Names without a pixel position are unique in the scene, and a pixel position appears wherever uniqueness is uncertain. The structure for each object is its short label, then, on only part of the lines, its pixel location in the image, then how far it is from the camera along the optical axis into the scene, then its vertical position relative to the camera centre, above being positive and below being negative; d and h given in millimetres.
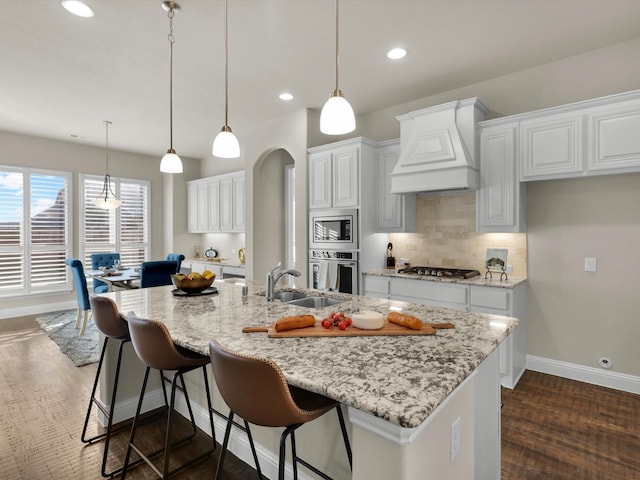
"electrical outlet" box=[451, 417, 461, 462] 1219 -689
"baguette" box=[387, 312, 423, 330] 1571 -367
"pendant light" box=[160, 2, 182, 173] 2846 +633
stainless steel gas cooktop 3551 -334
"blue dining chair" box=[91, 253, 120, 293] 5419 -338
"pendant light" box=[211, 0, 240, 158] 2385 +652
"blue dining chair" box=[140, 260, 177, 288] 4168 -390
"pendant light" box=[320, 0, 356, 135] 1798 +645
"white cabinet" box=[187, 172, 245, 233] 6250 +696
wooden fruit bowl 2498 -310
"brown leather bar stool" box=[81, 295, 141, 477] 2017 -490
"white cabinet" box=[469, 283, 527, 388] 3074 -629
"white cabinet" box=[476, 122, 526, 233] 3277 +520
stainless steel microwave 4070 +135
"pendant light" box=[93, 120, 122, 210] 5484 +835
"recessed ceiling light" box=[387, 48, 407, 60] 3088 +1655
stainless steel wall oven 4070 -359
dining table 4398 -472
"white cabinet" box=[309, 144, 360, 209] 4074 +755
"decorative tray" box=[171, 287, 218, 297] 2529 -380
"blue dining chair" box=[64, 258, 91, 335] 4547 -624
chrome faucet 2352 -271
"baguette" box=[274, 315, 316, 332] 1578 -374
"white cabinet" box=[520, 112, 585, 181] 2949 +807
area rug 3861 -1236
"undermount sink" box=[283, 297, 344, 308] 2484 -437
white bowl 1577 -364
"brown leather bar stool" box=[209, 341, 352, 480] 1082 -490
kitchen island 961 -426
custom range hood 3377 +904
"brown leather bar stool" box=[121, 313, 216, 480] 1579 -517
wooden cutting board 1524 -402
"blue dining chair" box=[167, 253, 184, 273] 4652 -254
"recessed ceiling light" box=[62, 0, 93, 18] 2435 +1637
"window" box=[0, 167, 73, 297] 5562 +172
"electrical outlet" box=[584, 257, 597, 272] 3187 -223
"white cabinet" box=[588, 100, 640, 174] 2707 +798
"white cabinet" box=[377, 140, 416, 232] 4059 +446
